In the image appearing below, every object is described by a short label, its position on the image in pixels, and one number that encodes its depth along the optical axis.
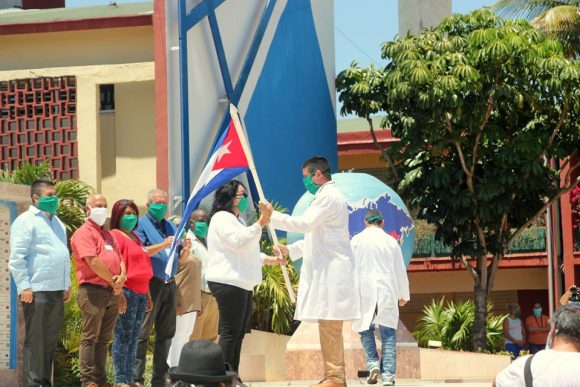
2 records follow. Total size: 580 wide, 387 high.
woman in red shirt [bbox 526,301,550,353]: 25.24
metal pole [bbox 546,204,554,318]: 29.86
